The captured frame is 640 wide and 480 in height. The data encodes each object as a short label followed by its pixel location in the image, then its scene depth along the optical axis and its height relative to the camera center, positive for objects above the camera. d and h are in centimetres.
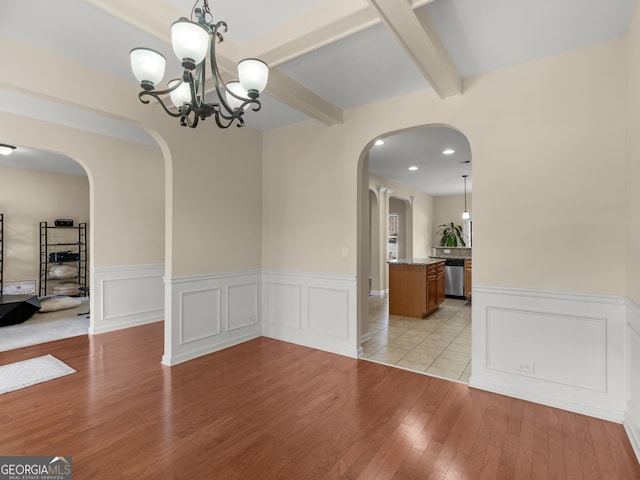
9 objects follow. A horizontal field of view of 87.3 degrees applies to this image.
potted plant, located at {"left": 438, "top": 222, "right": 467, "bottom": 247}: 950 +21
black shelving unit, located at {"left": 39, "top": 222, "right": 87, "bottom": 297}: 720 -11
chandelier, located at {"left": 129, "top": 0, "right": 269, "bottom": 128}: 167 +95
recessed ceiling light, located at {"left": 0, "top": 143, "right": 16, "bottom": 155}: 451 +127
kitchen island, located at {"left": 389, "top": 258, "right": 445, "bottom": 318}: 556 -77
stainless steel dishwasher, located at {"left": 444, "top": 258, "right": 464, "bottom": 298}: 745 -80
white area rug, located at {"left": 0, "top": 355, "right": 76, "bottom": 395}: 296 -125
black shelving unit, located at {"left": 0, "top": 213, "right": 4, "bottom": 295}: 663 -16
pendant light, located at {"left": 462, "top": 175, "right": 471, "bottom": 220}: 771 +128
